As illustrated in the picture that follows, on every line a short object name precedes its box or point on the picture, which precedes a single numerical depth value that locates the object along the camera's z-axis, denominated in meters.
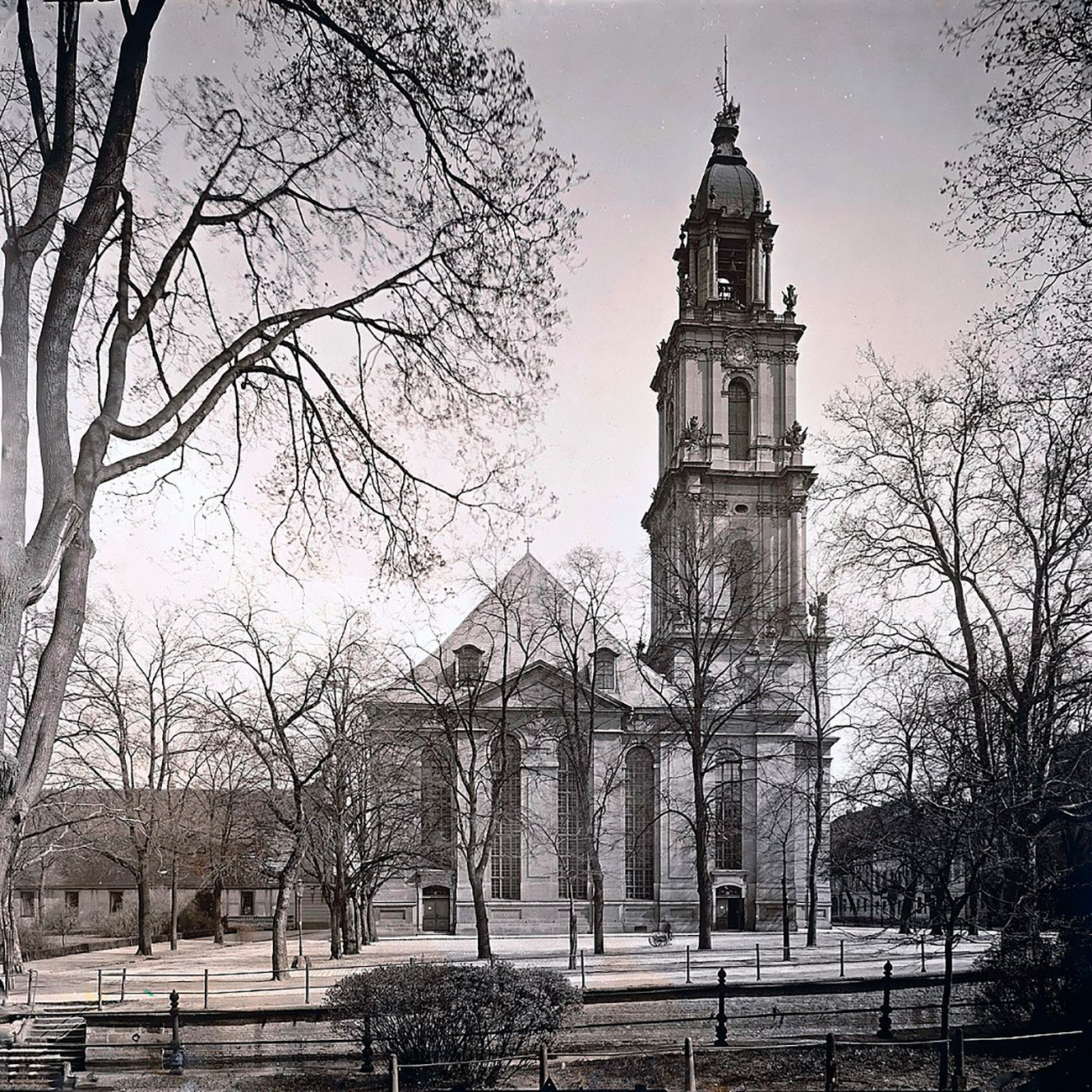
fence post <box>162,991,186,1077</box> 10.16
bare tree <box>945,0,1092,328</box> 6.43
